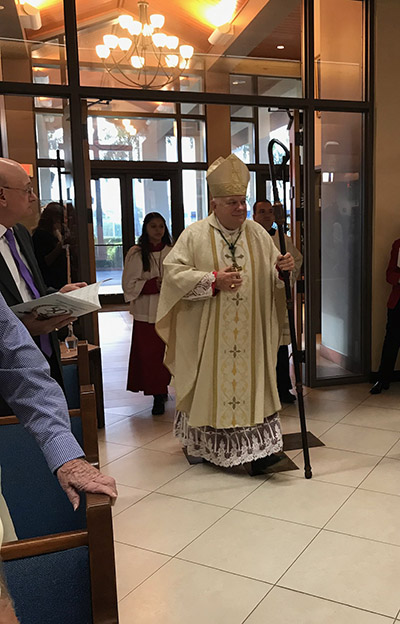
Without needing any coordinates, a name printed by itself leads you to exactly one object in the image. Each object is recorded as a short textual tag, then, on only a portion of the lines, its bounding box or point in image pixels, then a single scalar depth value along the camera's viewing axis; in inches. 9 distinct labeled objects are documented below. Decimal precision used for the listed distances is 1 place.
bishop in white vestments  124.9
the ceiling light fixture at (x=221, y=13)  178.9
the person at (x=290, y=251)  174.7
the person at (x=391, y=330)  187.6
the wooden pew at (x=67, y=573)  37.7
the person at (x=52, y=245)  166.1
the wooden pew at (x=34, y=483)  63.5
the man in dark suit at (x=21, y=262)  77.5
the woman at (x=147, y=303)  176.1
